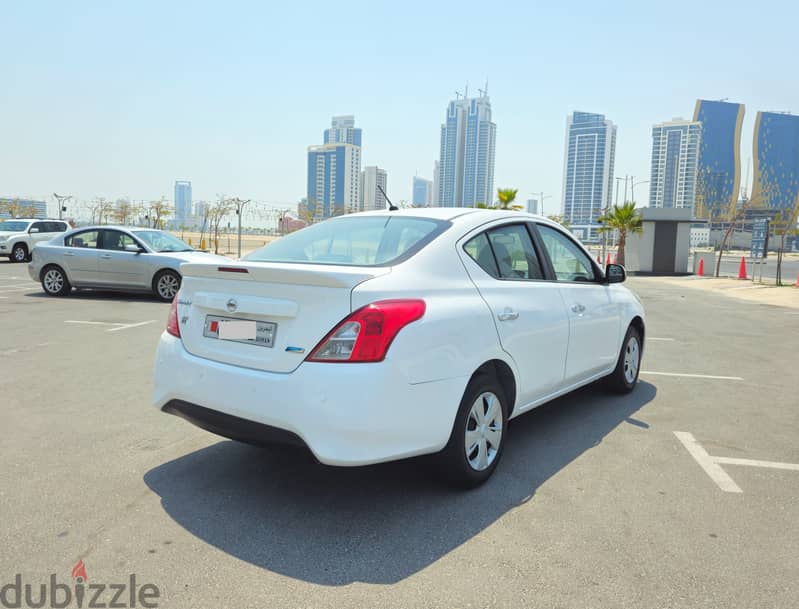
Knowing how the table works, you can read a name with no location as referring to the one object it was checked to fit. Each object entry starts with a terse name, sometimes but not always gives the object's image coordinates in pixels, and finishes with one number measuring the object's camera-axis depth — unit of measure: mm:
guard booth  32250
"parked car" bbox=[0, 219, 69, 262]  25828
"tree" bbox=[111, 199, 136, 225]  74312
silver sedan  12961
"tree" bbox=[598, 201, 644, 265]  32938
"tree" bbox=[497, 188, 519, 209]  35781
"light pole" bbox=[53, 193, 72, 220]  62809
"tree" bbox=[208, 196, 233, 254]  54125
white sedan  3000
